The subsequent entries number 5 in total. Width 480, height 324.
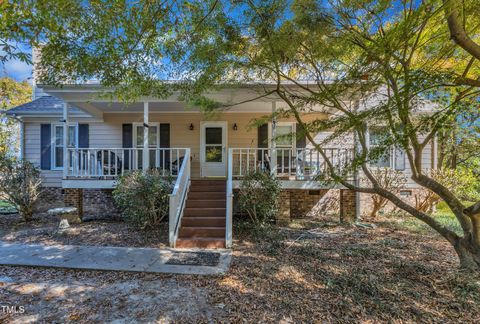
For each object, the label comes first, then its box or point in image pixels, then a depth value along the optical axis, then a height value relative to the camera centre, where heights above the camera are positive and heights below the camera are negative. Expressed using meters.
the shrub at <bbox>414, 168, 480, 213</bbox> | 7.59 -0.63
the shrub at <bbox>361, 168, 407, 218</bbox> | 7.85 -0.58
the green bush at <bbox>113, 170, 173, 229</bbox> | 6.02 -0.87
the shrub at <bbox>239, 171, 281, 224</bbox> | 6.32 -0.84
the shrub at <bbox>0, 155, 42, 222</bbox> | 7.25 -0.70
